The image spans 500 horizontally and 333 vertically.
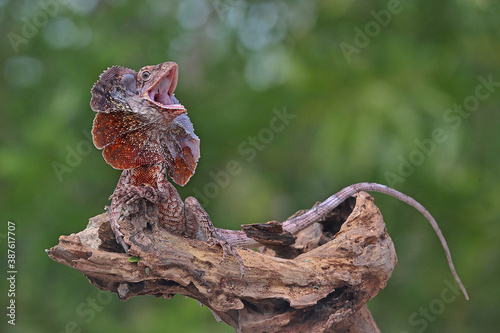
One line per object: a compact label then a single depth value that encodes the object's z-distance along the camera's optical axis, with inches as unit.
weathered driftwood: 93.1
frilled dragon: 94.7
